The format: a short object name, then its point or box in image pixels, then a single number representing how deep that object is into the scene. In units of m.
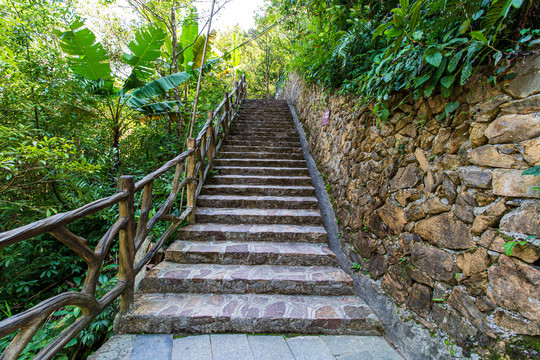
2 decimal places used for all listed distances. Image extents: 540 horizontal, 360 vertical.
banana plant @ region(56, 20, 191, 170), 3.35
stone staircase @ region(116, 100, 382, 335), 1.88
